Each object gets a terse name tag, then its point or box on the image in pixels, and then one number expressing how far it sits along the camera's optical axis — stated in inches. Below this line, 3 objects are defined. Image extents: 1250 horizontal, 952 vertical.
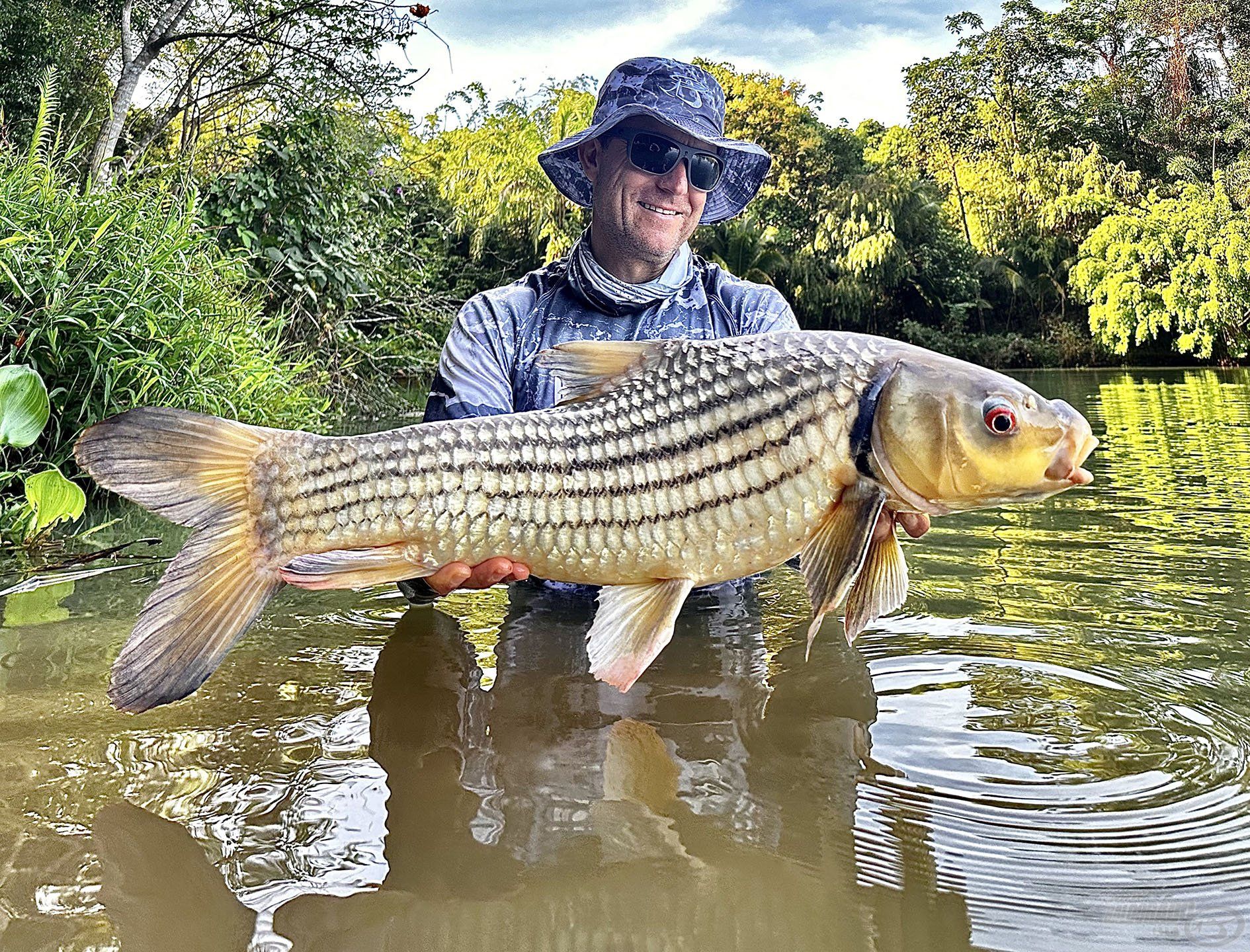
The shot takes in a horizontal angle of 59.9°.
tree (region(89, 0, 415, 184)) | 448.5
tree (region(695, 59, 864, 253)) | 1387.8
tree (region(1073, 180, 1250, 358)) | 1112.8
